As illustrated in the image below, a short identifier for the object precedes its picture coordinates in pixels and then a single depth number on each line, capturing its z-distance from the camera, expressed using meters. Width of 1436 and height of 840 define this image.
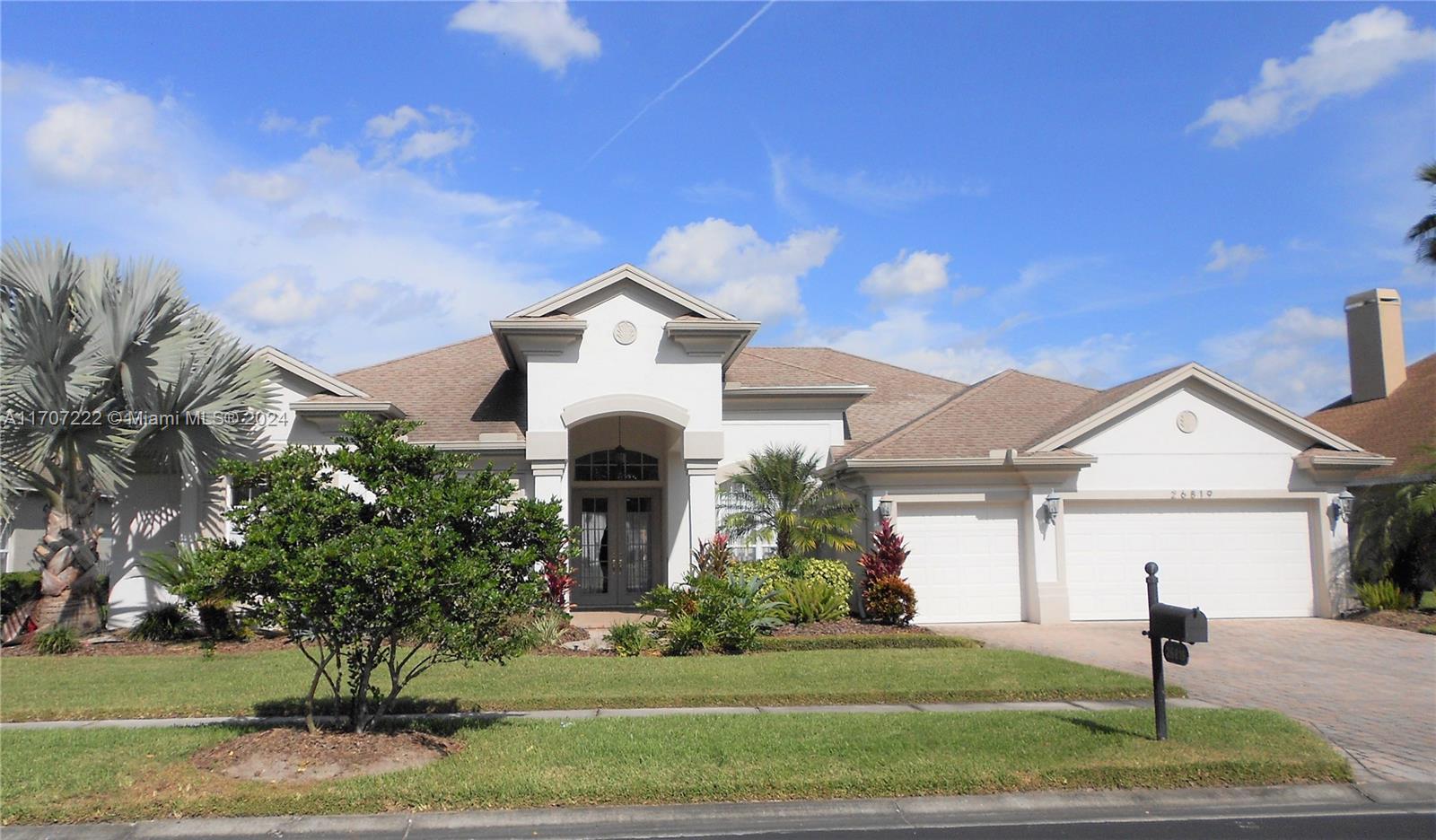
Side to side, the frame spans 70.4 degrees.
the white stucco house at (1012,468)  18.58
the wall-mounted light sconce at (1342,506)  19.17
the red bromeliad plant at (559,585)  16.72
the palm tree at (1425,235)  21.17
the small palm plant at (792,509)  18.45
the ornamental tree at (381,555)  8.11
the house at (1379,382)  24.41
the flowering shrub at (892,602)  17.39
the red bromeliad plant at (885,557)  17.89
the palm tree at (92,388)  15.22
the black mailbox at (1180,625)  8.62
